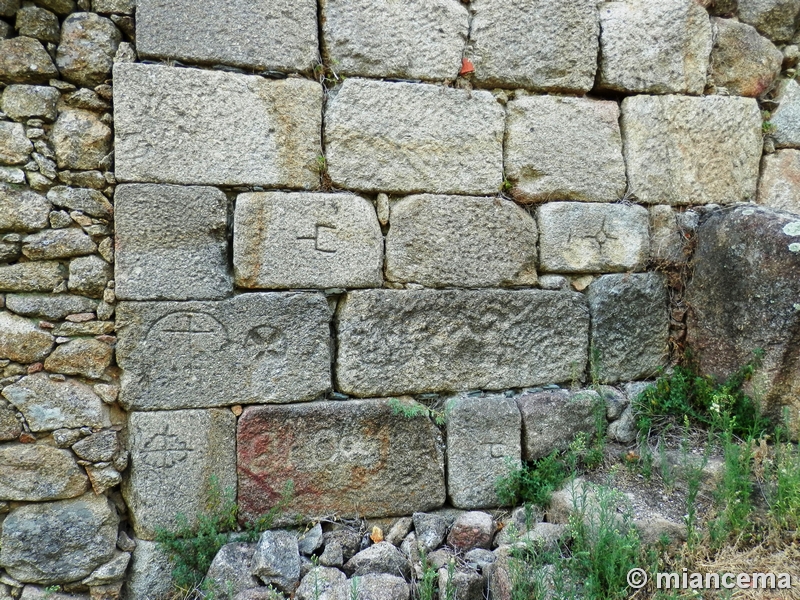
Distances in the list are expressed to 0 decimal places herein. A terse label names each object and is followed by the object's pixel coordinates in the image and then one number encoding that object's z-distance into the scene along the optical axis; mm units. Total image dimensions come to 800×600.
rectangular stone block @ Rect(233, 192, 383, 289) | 2854
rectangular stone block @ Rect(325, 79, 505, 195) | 2986
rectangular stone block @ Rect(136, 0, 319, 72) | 2771
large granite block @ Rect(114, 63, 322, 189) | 2742
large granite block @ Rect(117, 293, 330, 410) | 2742
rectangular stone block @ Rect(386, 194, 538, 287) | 3047
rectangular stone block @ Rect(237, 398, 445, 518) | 2871
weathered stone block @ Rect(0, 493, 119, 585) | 2615
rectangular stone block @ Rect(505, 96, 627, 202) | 3203
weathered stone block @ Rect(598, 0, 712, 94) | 3297
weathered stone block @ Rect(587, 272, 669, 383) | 3264
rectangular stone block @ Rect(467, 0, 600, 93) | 3162
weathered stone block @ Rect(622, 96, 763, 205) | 3328
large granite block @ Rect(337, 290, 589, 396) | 2980
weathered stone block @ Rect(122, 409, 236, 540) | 2744
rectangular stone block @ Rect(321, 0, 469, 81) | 2994
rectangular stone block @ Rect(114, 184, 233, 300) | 2719
